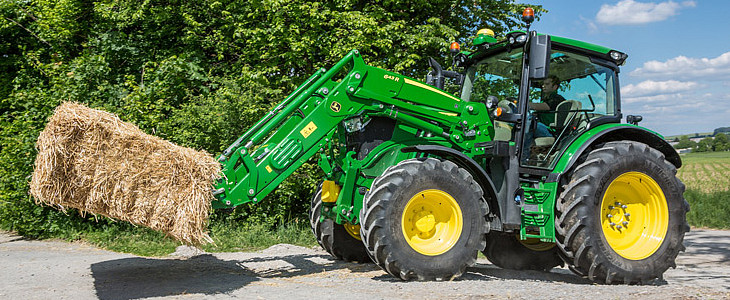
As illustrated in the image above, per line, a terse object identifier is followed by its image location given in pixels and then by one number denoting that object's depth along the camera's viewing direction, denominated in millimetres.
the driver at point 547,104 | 7039
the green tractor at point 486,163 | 6191
